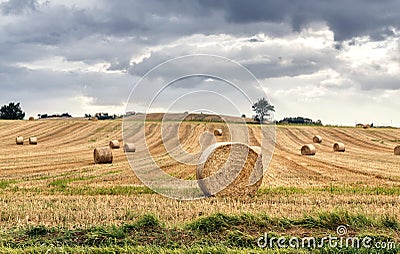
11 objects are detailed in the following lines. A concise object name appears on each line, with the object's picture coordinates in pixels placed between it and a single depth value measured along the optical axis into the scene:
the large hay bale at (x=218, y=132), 36.50
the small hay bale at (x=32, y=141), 36.97
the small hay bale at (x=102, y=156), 21.30
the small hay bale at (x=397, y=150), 30.37
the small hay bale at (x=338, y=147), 32.12
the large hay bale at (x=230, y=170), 12.29
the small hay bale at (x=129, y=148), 25.16
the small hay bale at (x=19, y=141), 36.91
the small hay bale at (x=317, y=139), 39.72
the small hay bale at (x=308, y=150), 27.48
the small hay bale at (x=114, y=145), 31.84
